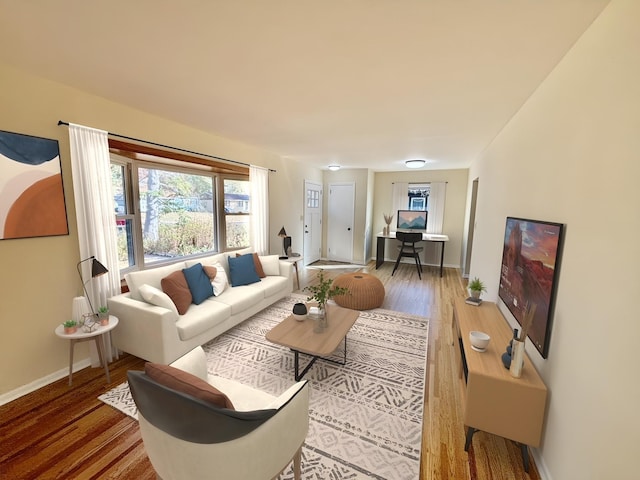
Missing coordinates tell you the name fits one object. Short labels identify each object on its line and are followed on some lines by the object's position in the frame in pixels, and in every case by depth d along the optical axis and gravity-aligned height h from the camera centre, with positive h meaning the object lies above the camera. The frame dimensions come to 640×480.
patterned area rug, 1.56 -1.50
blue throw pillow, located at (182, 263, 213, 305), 2.80 -0.86
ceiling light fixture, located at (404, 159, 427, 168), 4.83 +0.89
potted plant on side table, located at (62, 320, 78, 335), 2.04 -0.98
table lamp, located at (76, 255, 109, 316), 2.15 -0.54
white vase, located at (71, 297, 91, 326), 2.12 -0.87
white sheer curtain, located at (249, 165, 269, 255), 4.24 -0.02
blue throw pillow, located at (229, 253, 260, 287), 3.41 -0.86
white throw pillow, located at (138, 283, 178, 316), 2.31 -0.83
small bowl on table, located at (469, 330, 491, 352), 1.76 -0.89
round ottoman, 3.69 -1.22
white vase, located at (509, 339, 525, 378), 1.48 -0.85
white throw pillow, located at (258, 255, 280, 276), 3.88 -0.88
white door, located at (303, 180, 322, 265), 6.06 -0.36
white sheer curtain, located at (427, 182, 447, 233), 6.15 +0.10
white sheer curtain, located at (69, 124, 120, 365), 2.20 -0.02
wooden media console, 1.44 -1.08
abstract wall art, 1.87 +0.11
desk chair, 5.45 -0.64
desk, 5.98 -0.76
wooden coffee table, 2.12 -1.12
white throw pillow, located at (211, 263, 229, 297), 3.04 -0.90
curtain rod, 2.41 +0.66
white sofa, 2.21 -1.07
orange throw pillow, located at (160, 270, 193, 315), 2.57 -0.87
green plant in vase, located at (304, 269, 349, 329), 2.41 -0.82
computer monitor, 6.39 -0.26
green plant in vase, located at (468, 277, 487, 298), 2.58 -0.78
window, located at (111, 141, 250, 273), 2.86 -0.06
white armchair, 0.96 -0.93
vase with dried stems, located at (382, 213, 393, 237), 6.40 -0.32
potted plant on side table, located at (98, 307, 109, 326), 2.19 -0.96
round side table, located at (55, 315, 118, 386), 2.01 -1.03
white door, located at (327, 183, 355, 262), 6.53 -0.33
